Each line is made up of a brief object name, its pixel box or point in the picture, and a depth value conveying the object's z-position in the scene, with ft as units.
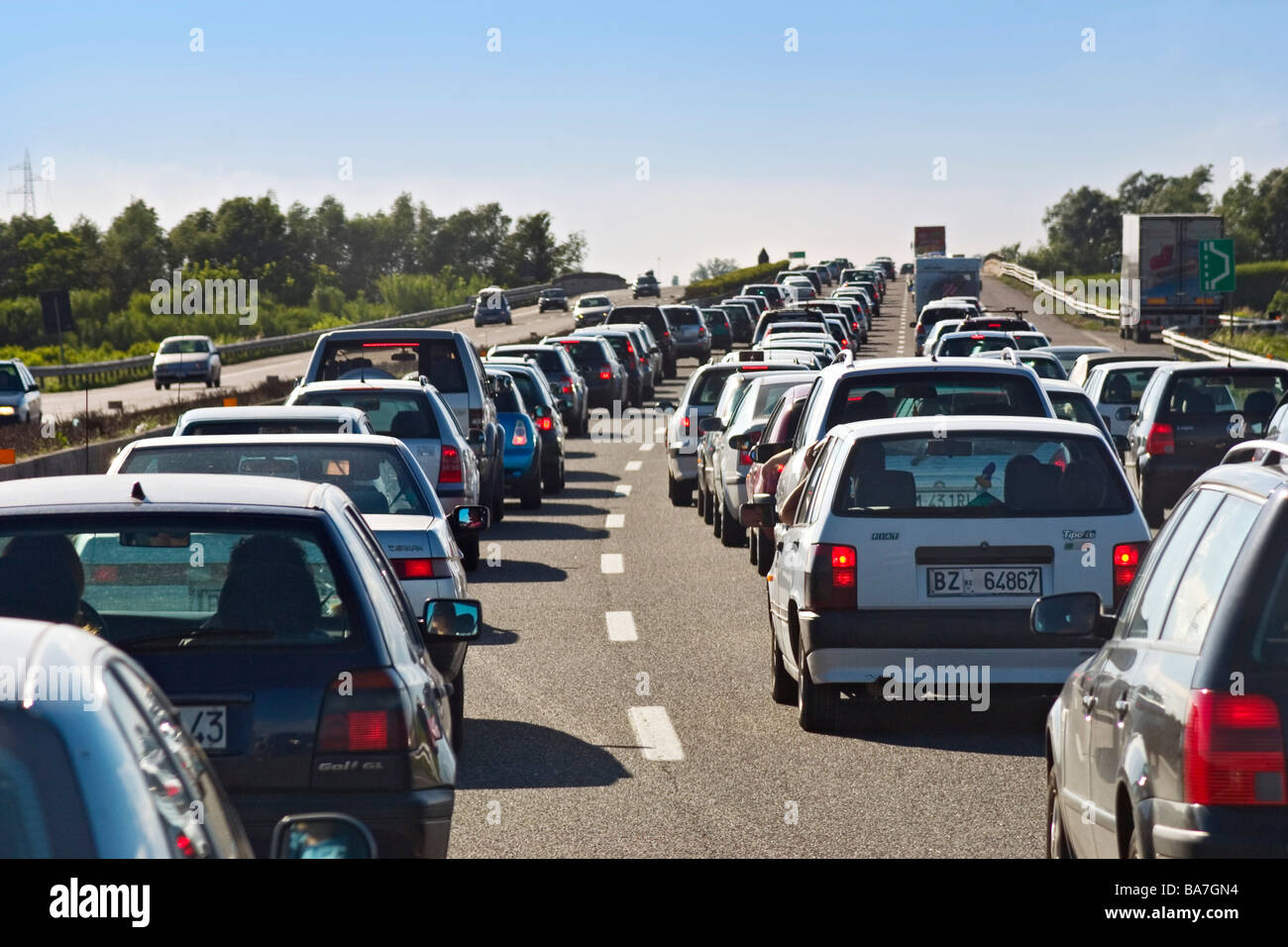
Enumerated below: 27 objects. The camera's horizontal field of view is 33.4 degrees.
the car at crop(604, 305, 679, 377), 191.93
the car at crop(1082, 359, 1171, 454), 85.61
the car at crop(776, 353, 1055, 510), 41.60
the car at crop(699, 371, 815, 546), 61.36
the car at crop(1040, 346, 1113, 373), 119.55
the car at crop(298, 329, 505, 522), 62.34
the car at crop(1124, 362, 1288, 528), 68.90
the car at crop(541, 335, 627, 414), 136.36
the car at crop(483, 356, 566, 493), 83.66
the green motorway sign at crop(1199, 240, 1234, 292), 164.65
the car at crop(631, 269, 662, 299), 407.64
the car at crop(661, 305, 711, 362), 208.95
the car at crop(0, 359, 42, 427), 133.69
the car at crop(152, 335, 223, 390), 195.21
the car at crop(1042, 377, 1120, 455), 54.39
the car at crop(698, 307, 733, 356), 228.84
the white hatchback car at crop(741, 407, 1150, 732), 31.63
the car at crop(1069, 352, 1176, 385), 97.71
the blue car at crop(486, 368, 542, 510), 77.25
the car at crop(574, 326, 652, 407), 152.30
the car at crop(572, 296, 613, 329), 285.23
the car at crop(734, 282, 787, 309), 309.83
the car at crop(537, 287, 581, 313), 375.66
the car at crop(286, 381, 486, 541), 52.95
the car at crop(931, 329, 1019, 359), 115.96
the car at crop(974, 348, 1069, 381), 102.12
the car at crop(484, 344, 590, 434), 113.59
